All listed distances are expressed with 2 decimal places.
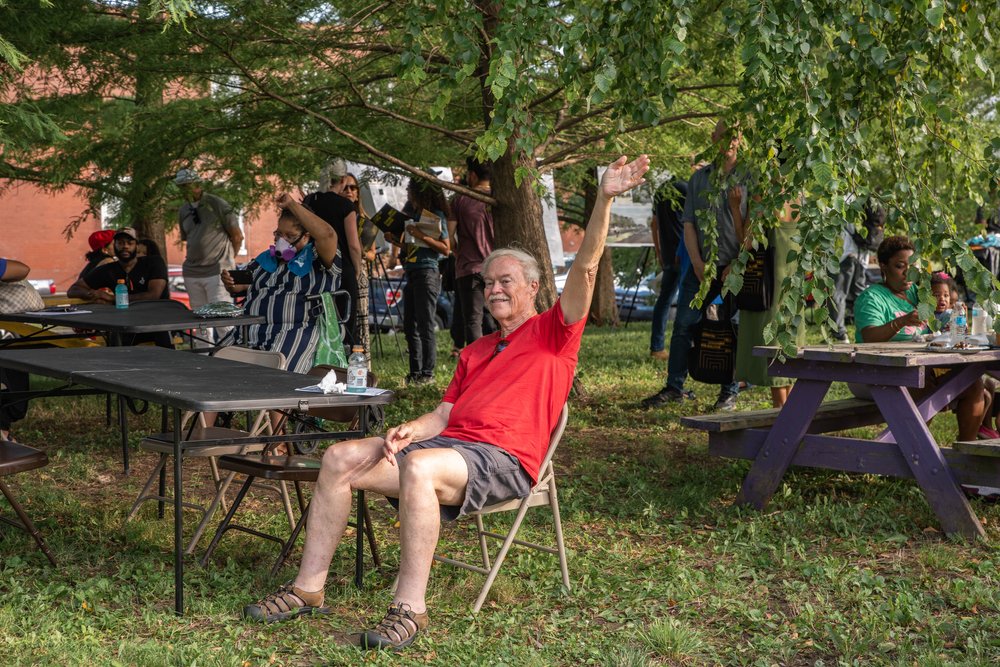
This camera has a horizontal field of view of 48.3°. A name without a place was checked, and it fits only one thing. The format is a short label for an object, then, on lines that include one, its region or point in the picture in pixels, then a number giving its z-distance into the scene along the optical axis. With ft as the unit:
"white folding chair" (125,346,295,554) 14.60
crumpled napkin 12.87
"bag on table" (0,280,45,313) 24.63
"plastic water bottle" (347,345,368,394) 13.14
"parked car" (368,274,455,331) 60.64
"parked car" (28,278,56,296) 80.29
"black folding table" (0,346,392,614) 12.17
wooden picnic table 15.66
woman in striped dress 21.79
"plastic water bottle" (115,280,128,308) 24.68
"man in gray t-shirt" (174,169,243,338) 32.65
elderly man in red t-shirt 12.20
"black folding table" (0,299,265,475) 20.25
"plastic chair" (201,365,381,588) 13.62
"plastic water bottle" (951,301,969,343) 17.33
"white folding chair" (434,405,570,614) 13.12
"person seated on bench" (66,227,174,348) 28.30
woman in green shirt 19.02
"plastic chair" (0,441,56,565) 13.80
